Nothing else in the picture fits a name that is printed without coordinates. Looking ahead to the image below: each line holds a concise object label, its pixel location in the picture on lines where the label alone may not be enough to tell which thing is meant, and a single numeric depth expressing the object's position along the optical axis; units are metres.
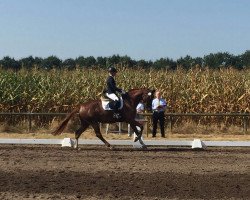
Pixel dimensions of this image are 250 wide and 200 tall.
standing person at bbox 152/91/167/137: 20.18
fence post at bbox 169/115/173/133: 22.76
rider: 15.85
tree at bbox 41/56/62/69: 48.16
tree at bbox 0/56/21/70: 46.13
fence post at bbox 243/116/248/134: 22.02
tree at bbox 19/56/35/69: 51.94
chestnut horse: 16.38
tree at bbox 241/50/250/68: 52.23
